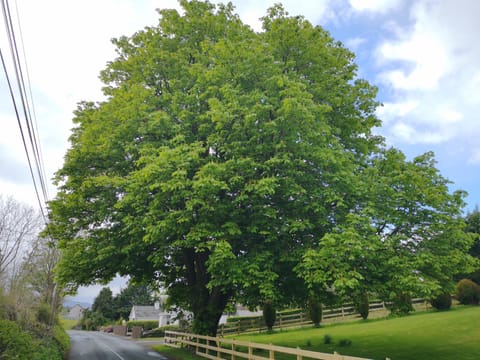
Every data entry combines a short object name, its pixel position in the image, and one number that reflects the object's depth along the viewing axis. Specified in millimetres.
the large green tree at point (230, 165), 11984
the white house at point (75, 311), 145900
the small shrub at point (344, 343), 17966
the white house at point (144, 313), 68462
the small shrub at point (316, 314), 30703
